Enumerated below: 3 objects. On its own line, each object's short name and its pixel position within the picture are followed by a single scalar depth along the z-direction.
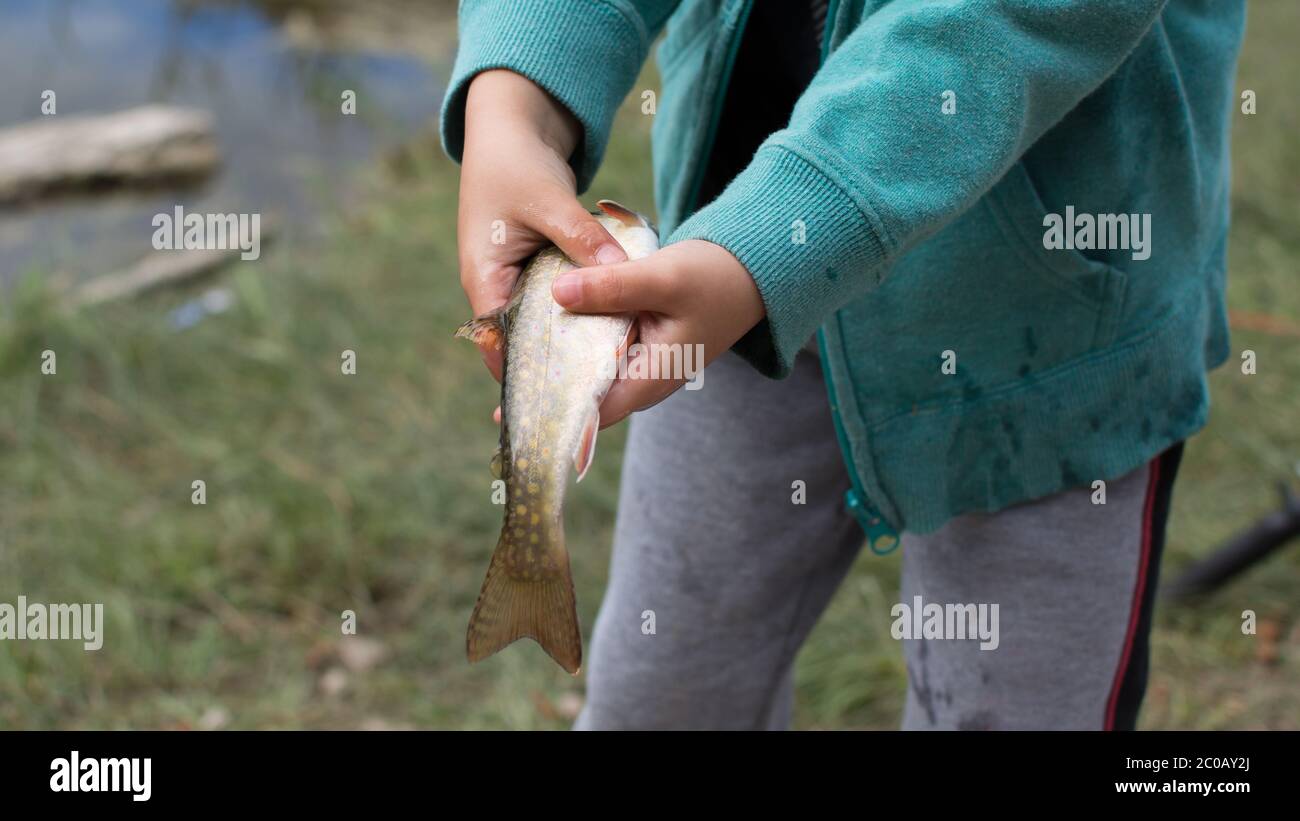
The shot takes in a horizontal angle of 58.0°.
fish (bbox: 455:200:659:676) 1.11
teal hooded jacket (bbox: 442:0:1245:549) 1.15
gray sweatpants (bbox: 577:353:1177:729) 1.50
